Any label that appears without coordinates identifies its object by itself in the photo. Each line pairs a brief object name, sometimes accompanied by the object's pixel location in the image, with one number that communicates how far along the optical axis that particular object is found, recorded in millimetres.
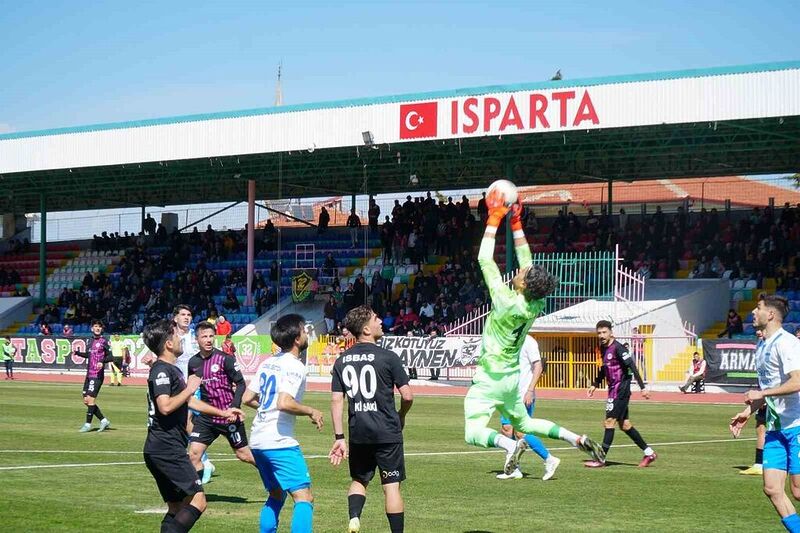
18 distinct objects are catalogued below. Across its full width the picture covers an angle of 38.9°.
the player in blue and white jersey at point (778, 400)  9250
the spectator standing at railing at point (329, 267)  48031
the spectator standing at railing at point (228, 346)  30384
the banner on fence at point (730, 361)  32438
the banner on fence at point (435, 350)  37438
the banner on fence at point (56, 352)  44594
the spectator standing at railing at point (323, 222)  52938
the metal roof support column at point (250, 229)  46969
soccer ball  9867
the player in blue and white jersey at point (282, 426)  9234
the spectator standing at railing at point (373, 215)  51531
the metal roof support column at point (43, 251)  55438
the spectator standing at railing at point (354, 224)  51688
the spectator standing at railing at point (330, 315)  43625
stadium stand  41219
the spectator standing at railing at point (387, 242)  48250
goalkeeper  10117
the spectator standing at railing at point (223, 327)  40244
